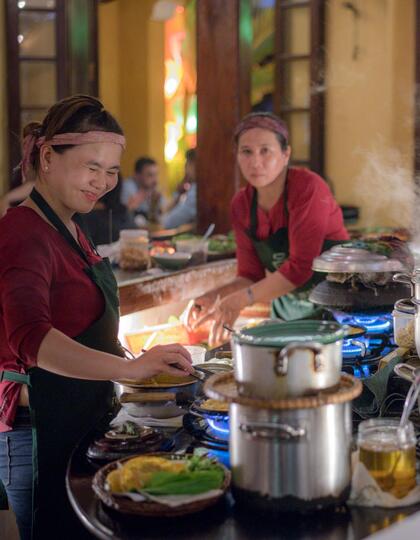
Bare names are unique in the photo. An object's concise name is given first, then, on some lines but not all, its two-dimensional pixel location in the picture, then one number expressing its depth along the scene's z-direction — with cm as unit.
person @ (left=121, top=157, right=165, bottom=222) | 1162
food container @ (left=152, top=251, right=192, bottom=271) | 575
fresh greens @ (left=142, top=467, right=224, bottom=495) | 218
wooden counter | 510
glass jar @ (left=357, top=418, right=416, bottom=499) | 221
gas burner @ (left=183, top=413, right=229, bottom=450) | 264
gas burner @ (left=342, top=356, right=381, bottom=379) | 327
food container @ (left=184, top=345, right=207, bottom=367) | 347
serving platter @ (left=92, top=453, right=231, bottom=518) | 213
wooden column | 746
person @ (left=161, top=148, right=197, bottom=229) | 1071
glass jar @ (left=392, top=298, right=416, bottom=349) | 316
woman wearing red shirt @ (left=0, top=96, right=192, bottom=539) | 291
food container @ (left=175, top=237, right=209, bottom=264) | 619
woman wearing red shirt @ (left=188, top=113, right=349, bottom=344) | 496
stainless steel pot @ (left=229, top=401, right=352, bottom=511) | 211
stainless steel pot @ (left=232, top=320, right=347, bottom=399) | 210
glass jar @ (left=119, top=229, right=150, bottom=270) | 570
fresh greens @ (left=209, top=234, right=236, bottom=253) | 665
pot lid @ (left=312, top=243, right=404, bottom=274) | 395
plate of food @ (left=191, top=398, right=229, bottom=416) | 271
